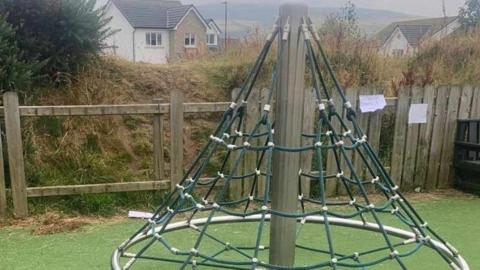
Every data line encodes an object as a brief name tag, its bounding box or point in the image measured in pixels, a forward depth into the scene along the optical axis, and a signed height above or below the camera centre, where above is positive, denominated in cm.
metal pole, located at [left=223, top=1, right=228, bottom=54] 819 +50
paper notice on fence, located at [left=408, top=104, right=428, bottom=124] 534 -44
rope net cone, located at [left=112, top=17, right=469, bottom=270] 197 -94
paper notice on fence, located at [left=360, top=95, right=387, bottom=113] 511 -31
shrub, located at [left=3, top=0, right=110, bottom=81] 535 +41
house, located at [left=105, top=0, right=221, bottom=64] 4000 +370
